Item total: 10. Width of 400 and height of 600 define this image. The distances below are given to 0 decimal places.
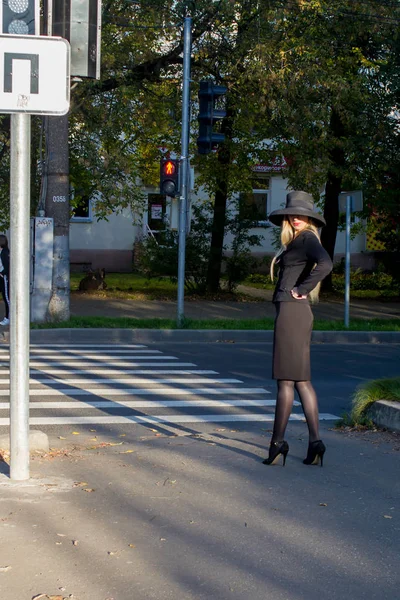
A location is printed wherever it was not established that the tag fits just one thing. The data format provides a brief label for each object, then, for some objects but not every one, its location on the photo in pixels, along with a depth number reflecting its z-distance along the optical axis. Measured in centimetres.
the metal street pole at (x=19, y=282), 555
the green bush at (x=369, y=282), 2982
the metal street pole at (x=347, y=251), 1784
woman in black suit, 617
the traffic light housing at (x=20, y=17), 559
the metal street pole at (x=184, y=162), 1712
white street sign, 546
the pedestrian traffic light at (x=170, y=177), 1712
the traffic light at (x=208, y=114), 1609
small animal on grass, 2495
